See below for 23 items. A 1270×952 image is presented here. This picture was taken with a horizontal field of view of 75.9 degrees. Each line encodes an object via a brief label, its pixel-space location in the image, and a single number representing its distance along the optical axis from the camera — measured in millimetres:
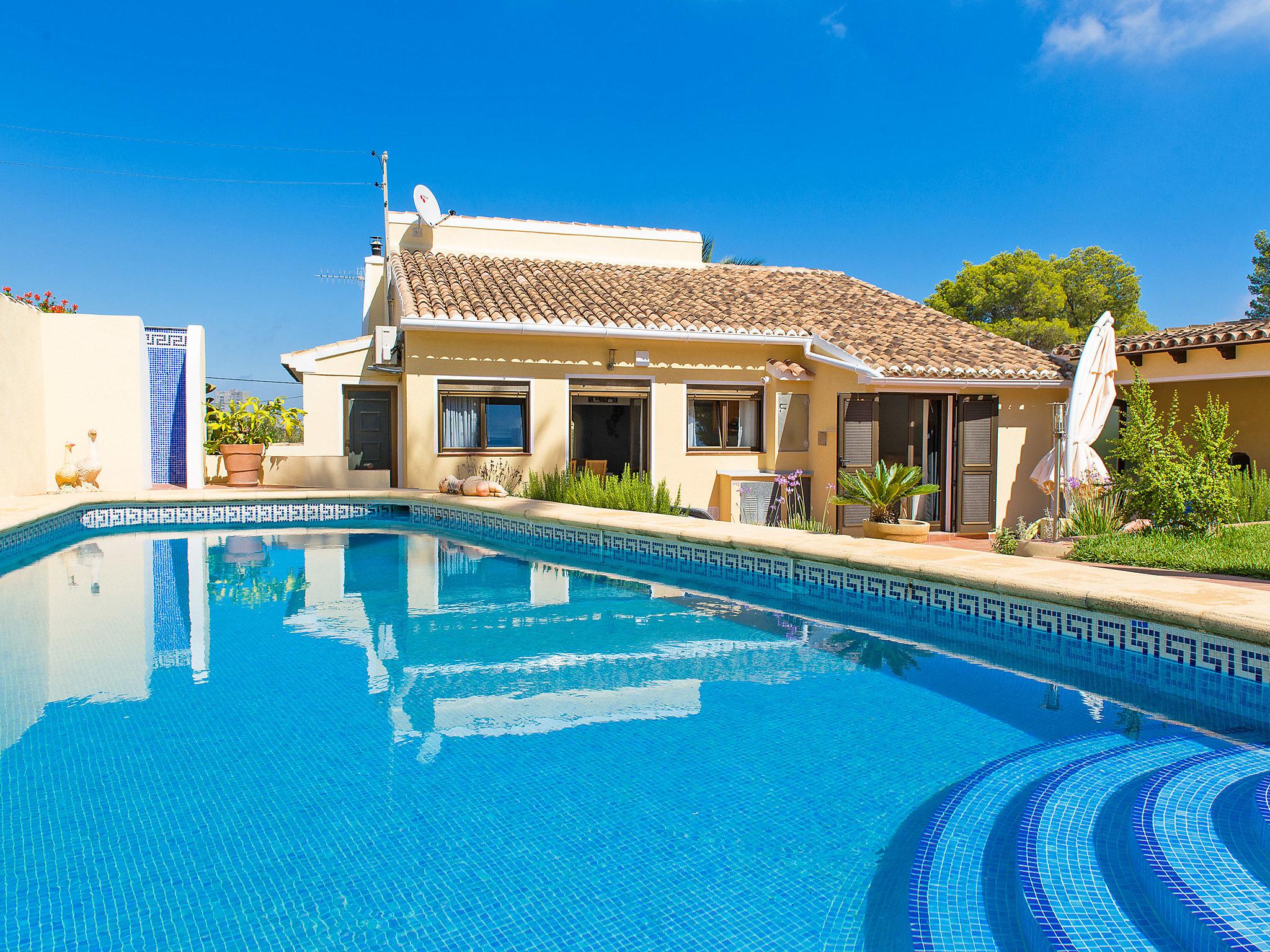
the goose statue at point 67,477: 13945
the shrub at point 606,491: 11922
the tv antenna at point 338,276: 24438
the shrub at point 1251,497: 10930
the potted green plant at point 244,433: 16000
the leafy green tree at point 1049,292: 28359
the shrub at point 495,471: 14000
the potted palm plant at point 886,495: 10078
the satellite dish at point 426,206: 17250
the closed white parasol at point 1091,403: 9773
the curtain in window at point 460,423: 13773
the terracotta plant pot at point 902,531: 10031
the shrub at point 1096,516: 9500
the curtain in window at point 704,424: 14789
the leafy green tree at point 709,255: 34188
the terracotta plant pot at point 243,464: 15938
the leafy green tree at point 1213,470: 8203
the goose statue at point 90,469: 14164
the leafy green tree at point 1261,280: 28844
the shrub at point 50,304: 14862
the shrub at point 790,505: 12758
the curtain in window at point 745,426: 14891
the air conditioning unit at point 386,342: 14375
